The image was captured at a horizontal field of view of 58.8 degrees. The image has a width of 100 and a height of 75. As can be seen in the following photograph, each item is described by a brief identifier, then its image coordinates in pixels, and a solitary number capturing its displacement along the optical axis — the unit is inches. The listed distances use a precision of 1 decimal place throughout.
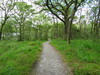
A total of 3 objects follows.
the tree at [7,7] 858.1
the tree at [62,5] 586.9
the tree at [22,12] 909.8
